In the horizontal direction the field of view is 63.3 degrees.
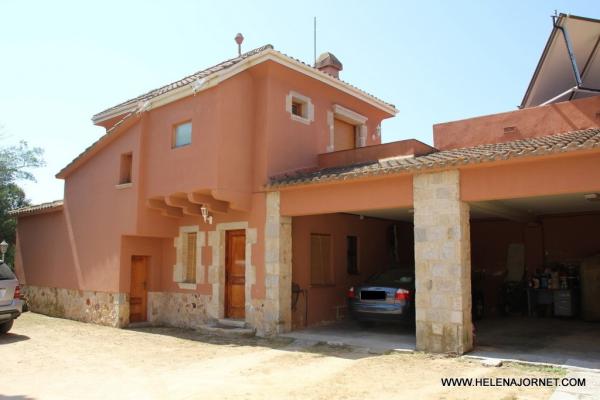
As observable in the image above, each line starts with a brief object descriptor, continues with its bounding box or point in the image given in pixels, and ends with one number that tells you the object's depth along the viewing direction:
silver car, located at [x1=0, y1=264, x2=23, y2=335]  10.24
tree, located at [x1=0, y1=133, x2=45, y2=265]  21.47
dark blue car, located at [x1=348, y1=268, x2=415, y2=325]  9.76
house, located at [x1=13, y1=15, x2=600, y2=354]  8.20
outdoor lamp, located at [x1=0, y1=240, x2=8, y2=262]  17.11
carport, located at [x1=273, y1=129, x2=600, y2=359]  7.20
